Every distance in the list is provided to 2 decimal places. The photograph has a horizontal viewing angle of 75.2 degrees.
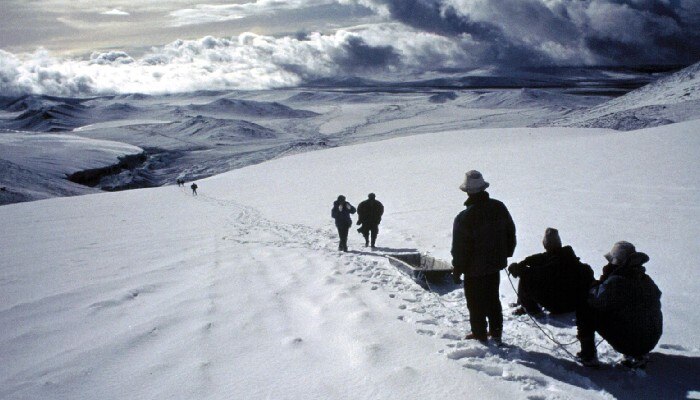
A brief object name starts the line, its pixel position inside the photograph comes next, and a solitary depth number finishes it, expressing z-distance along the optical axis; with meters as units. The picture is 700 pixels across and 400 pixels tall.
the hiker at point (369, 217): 10.19
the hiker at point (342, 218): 9.66
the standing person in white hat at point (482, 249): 4.14
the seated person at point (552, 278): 4.52
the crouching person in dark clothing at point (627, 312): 3.60
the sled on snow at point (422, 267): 6.30
